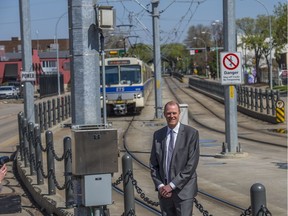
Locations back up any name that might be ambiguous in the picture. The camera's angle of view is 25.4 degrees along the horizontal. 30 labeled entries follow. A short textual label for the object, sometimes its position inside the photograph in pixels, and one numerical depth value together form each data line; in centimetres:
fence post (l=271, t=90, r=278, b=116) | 3059
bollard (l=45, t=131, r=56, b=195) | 1137
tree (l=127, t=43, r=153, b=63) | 12491
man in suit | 634
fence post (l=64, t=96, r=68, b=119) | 3234
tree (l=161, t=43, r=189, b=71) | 18750
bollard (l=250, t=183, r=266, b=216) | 495
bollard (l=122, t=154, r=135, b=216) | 709
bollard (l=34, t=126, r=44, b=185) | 1266
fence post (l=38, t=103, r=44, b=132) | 2456
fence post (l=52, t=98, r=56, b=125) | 2811
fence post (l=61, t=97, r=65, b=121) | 3120
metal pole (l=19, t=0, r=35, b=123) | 1811
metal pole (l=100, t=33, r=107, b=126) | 667
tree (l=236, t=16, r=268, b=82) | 9069
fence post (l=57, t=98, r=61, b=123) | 2967
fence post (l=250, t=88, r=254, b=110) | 3544
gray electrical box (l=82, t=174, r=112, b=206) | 688
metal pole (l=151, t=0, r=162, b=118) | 3259
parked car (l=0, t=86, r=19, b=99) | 7288
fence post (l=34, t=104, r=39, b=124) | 2351
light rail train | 3509
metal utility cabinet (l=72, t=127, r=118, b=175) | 677
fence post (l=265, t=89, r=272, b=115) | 3117
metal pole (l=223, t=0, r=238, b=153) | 1748
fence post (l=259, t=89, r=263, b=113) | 3296
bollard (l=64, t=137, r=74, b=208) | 985
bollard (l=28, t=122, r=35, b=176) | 1407
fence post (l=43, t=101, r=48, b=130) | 2555
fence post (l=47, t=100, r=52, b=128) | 2678
